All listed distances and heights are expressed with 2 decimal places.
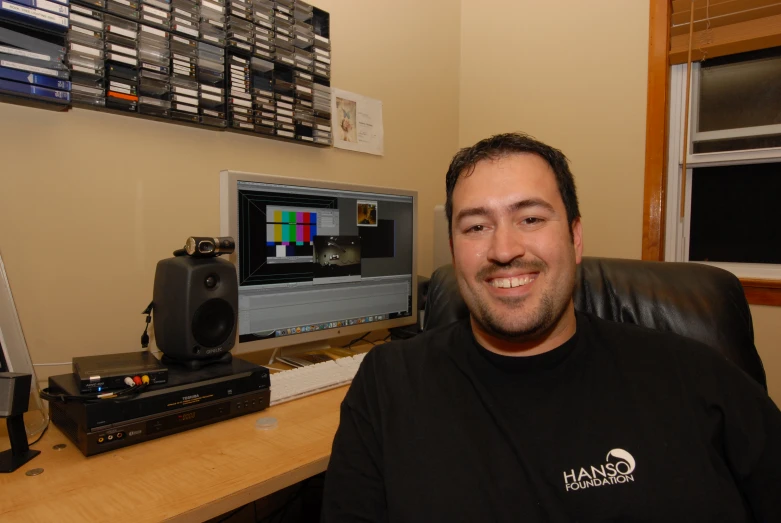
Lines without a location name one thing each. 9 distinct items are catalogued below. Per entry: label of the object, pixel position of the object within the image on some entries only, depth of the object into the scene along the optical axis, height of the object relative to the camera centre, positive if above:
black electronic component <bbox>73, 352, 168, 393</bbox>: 0.95 -0.26
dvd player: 0.93 -0.34
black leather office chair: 1.07 -0.14
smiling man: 0.81 -0.29
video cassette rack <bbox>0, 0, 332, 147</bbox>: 1.17 +0.47
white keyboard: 1.25 -0.37
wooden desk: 0.76 -0.40
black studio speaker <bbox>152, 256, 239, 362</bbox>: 1.17 -0.17
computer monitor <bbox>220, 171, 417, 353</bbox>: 1.35 -0.06
